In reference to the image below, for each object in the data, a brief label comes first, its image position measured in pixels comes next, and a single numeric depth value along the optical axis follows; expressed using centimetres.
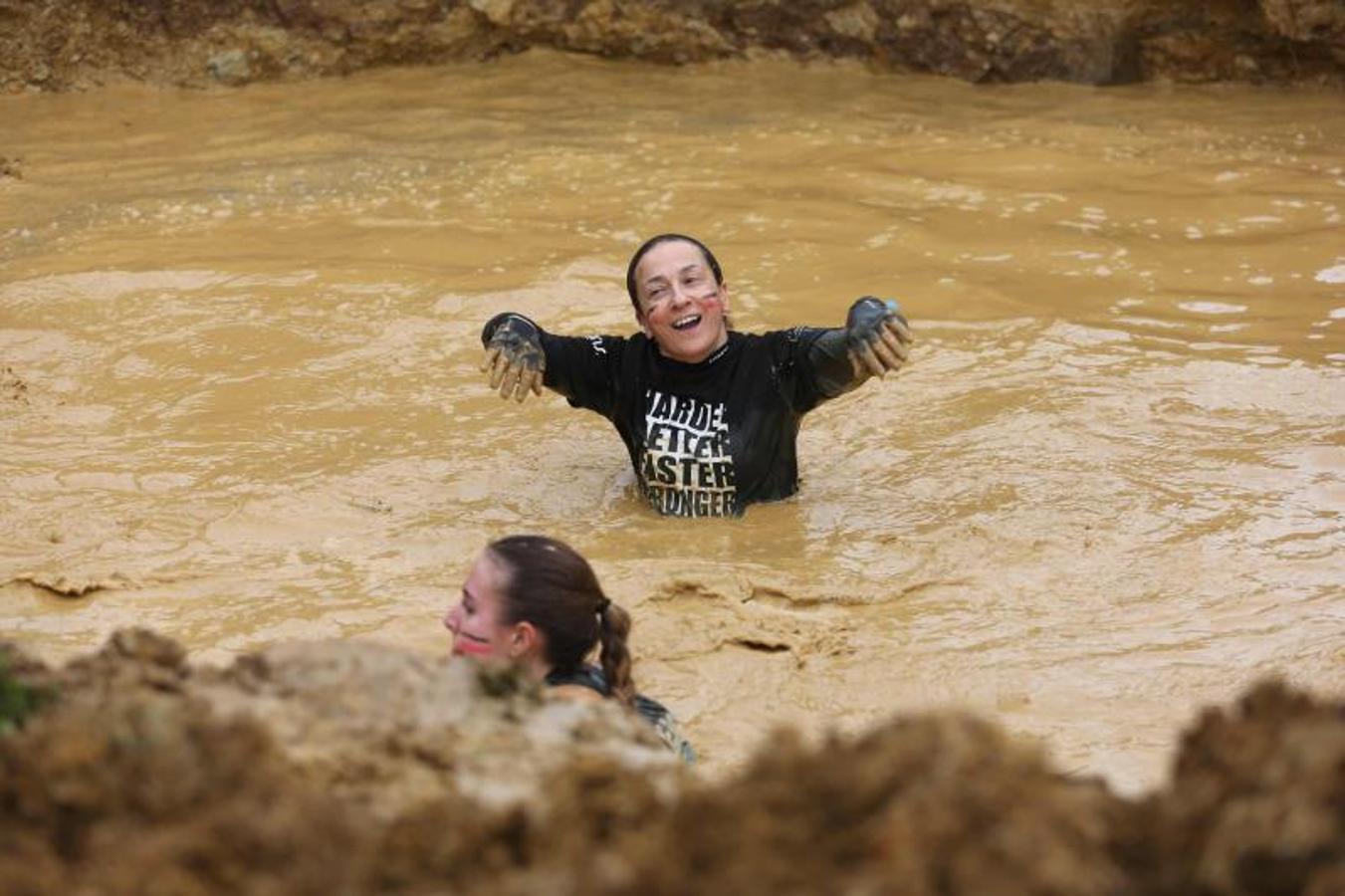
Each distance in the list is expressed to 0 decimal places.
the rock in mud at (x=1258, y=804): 361
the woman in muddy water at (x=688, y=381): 1063
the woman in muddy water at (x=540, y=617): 801
